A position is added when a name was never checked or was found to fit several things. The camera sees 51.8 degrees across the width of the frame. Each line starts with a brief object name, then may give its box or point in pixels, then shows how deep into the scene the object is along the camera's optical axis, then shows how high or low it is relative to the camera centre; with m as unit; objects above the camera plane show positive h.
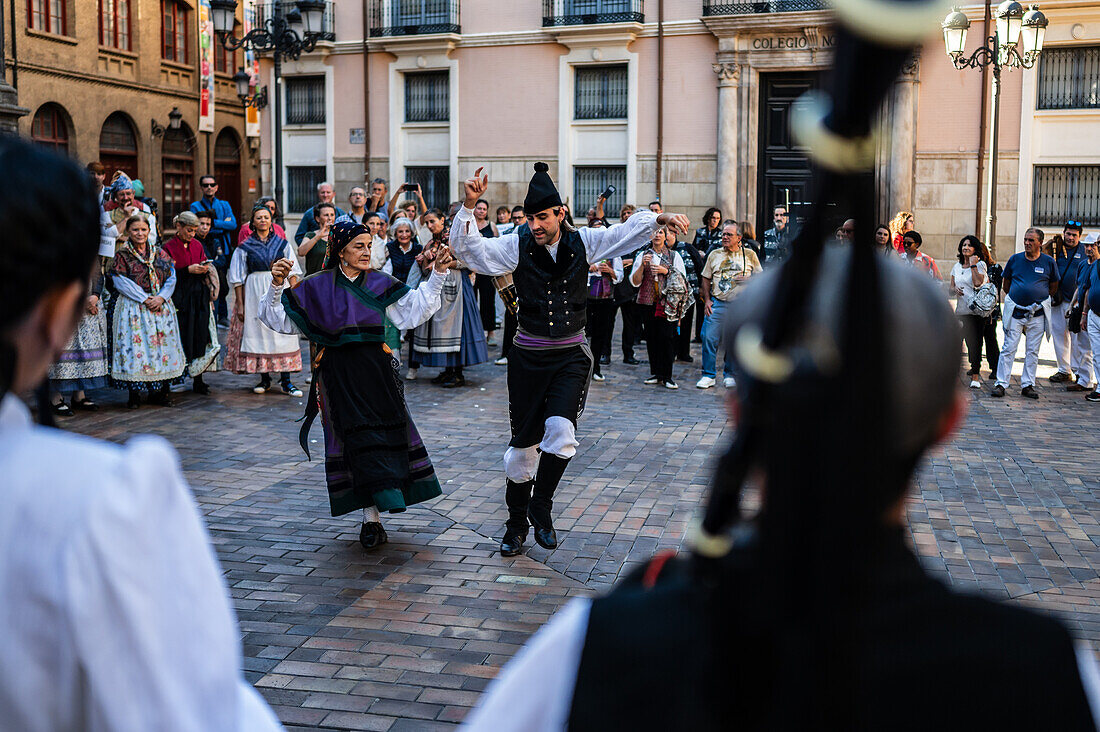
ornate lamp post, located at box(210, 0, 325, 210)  19.12 +3.83
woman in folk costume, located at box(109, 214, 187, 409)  11.19 -0.67
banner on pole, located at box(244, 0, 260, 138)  33.00 +5.32
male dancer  6.54 -0.61
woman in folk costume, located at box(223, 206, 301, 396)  12.17 -0.75
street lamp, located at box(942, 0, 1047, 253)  15.05 +3.00
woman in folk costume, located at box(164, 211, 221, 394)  12.07 -0.48
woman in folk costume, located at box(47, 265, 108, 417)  10.82 -1.06
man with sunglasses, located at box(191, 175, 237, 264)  15.34 +0.49
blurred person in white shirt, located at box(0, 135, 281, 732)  1.23 -0.34
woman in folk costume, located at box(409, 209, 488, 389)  13.09 -0.97
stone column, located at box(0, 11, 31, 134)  10.34 +1.31
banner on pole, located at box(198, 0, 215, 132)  34.84 +5.52
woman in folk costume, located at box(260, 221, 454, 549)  6.53 -0.79
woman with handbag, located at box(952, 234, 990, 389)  13.09 -0.29
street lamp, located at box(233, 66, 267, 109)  24.19 +3.46
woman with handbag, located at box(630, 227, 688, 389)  13.07 -0.60
